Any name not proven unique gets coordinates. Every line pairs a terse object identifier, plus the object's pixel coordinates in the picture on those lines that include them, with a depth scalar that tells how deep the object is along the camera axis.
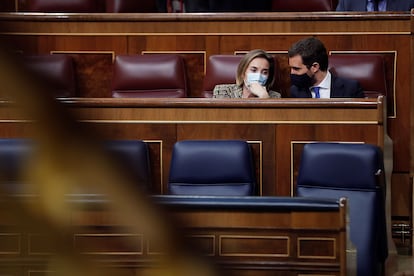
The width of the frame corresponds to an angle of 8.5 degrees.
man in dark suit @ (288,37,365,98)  18.94
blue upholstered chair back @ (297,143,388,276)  17.67
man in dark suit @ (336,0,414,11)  20.00
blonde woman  18.93
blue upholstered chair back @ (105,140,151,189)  18.04
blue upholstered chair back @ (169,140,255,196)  18.02
